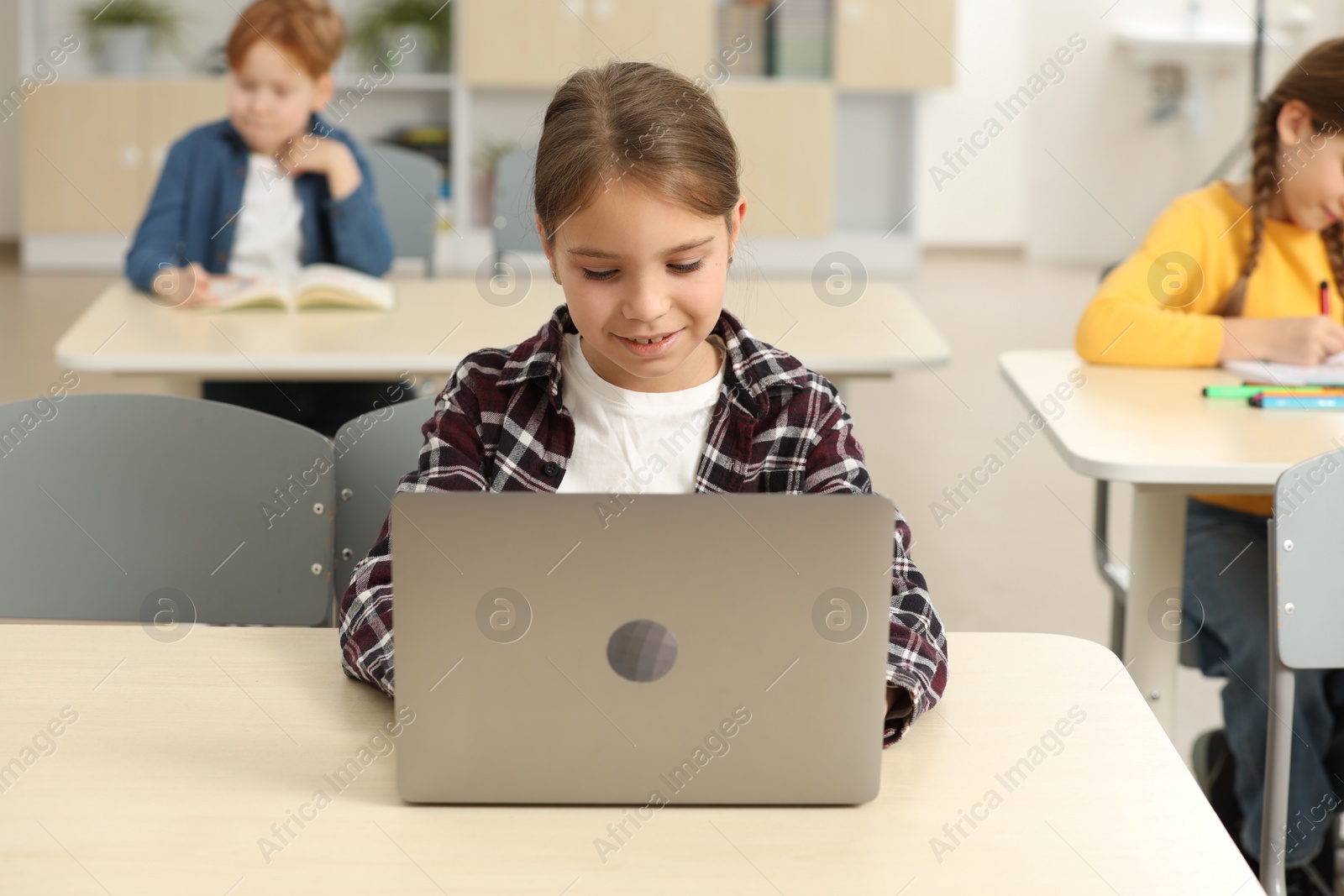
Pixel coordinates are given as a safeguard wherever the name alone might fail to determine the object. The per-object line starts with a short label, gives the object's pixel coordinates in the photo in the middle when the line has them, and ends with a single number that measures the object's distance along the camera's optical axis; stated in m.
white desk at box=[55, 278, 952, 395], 4.12
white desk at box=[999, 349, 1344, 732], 3.57
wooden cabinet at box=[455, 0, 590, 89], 10.30
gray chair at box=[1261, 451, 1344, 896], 3.29
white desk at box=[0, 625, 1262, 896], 2.73
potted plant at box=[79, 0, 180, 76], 10.20
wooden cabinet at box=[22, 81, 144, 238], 10.12
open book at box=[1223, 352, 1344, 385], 3.95
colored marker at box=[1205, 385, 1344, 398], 3.88
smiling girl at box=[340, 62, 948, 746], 3.06
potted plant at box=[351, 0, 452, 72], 10.37
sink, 10.35
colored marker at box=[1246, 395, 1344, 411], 3.86
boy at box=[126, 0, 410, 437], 4.63
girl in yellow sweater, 3.82
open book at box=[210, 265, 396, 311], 4.50
